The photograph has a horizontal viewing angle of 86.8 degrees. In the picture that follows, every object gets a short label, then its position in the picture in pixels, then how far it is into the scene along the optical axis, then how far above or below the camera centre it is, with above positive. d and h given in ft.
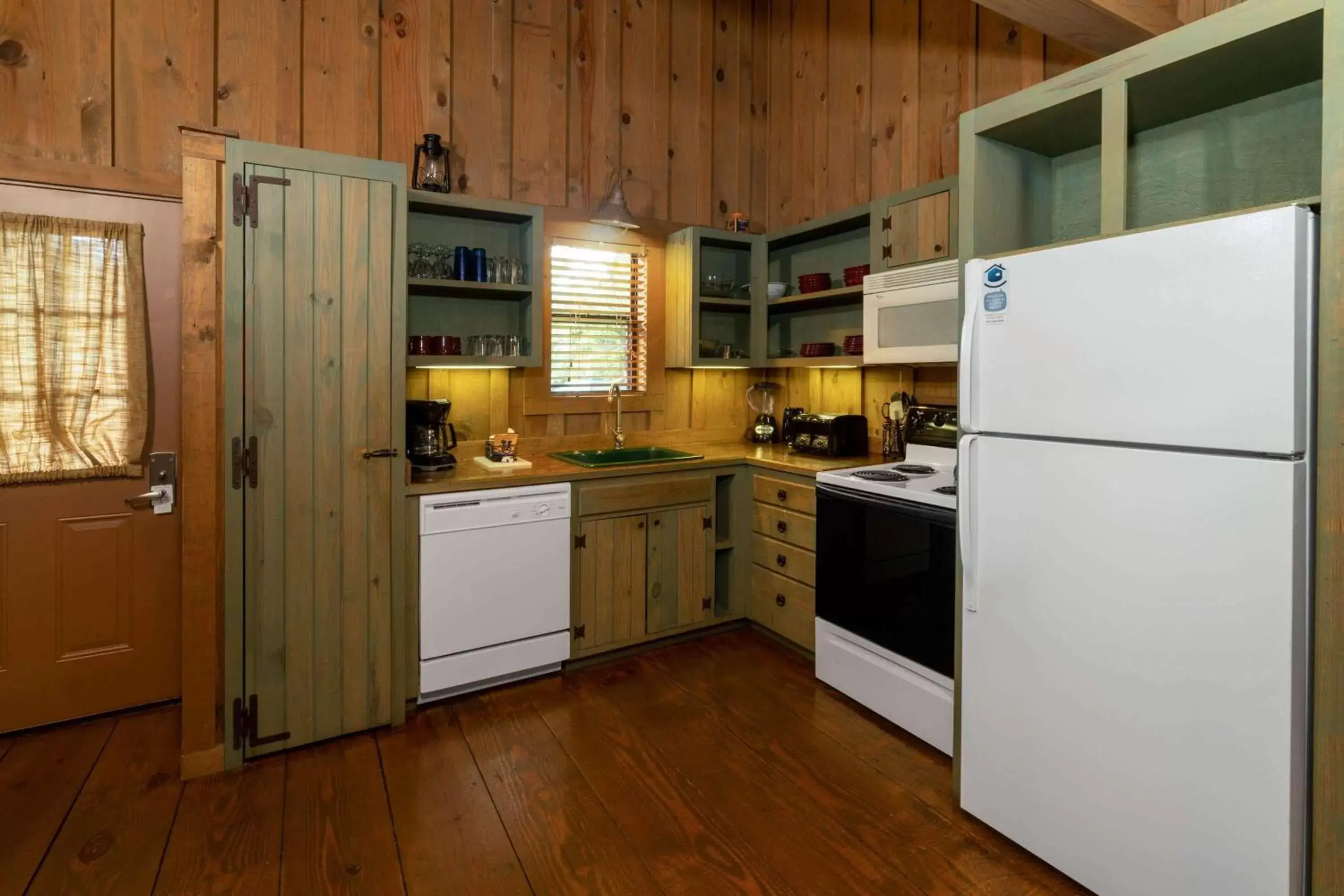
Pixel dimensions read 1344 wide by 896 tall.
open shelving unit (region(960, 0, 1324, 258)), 5.65 +2.94
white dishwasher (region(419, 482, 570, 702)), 9.32 -2.11
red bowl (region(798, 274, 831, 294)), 12.34 +2.66
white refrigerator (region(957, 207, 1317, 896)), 4.87 -0.91
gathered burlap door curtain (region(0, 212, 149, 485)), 8.54 +1.01
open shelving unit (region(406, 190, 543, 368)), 10.65 +2.22
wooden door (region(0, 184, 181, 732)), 8.71 -1.84
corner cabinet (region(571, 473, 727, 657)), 10.59 -1.96
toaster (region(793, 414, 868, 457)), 11.64 +0.00
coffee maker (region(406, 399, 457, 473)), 10.09 -0.04
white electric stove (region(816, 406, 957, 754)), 8.10 -1.88
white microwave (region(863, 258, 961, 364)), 9.41 +1.69
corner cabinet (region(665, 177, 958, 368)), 12.22 +2.61
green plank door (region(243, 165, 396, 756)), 7.97 -0.28
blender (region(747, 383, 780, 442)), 14.37 +0.70
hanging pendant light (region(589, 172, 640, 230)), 11.85 +3.68
